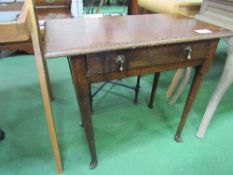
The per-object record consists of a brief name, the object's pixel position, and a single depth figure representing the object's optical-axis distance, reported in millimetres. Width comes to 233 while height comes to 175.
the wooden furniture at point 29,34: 678
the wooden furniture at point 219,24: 1124
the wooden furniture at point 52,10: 2366
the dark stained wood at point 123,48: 771
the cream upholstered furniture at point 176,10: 1426
